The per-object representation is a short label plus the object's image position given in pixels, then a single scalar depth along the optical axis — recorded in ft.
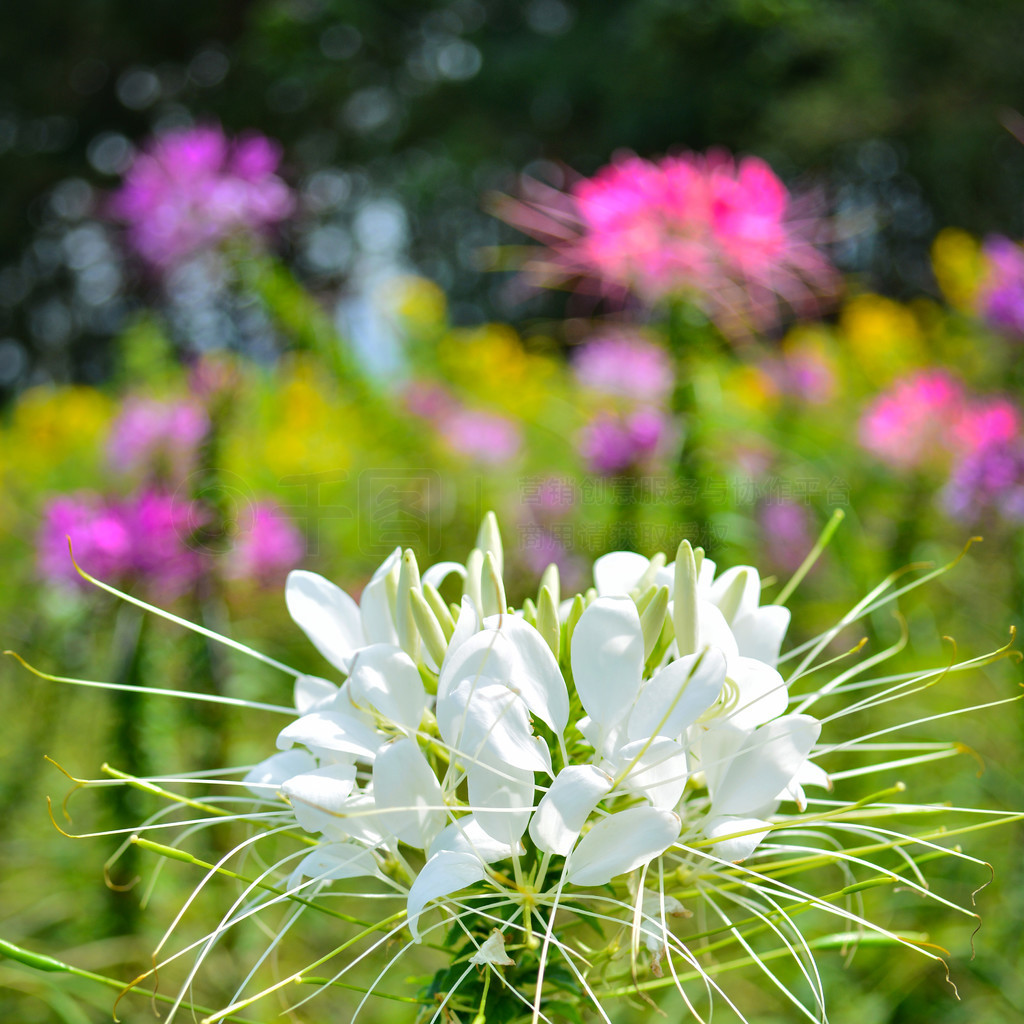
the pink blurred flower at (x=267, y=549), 3.69
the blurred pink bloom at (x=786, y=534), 3.98
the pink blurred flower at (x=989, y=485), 3.54
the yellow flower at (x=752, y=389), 4.62
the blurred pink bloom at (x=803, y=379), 5.05
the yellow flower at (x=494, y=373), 6.88
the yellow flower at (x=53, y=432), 6.54
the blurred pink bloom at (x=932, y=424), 3.66
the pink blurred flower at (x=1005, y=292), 3.82
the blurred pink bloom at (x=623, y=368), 5.18
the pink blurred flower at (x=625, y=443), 3.72
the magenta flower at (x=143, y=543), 3.38
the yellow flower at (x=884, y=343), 5.96
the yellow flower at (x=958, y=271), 5.17
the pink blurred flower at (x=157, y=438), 3.56
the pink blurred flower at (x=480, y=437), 5.03
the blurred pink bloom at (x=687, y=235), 3.58
